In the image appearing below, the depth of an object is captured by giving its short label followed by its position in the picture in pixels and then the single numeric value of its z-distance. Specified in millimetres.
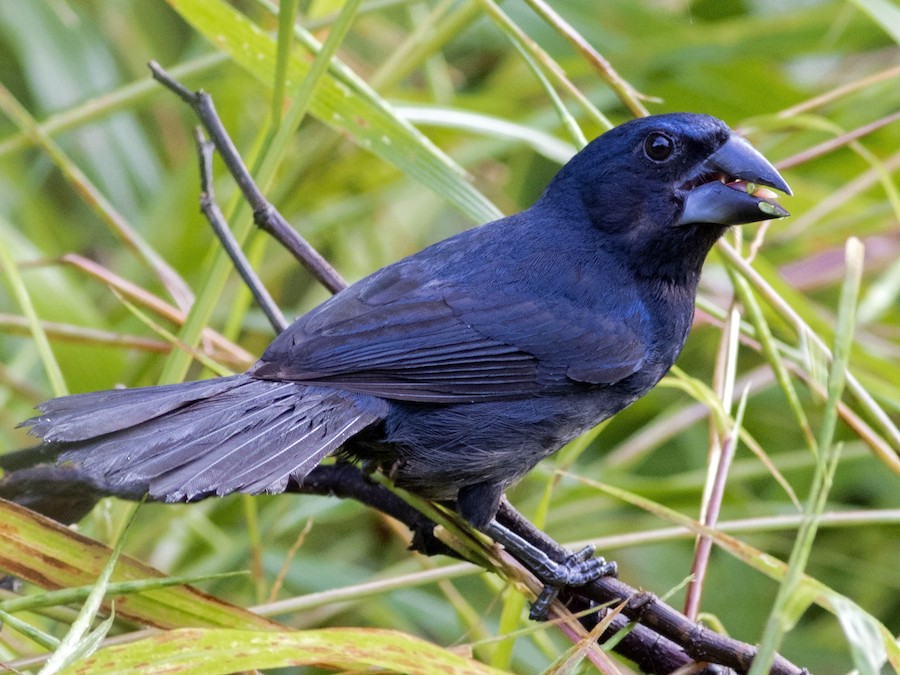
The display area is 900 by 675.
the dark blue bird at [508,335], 4715
